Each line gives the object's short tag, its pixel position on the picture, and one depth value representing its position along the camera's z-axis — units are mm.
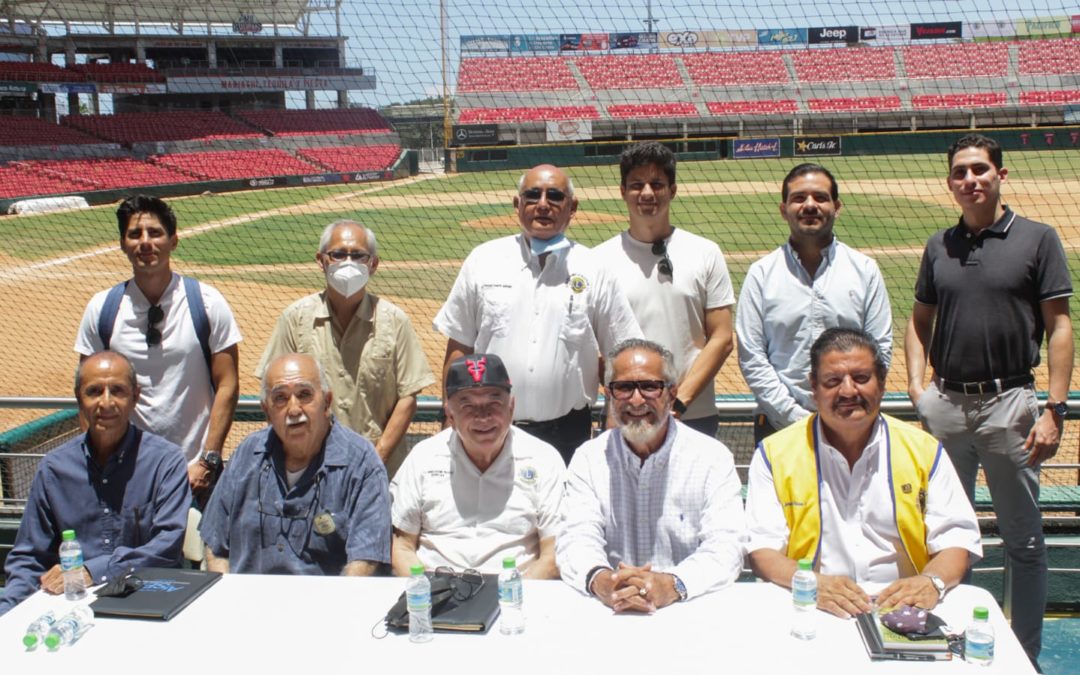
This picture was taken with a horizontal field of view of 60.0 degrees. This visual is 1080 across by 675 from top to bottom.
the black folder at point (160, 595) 2701
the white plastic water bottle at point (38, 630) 2525
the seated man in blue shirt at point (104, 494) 3400
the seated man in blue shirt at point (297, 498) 3287
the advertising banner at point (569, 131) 39281
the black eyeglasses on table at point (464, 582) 2721
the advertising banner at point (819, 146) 32969
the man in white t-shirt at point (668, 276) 3979
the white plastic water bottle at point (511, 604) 2570
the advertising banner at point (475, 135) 39188
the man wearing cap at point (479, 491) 3303
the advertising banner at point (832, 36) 50312
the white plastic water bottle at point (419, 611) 2539
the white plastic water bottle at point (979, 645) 2336
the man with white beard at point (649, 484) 3135
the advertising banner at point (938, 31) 52406
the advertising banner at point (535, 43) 50188
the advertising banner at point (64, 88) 38031
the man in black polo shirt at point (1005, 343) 3658
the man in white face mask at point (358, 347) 4016
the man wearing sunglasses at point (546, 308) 3881
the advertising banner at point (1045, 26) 48156
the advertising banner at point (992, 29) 46750
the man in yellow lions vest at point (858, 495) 2998
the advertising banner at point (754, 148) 34594
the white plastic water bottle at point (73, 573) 2852
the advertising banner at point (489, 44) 47881
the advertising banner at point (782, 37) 52781
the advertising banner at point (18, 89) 36875
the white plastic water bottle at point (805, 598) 2525
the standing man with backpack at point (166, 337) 4059
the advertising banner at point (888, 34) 51562
